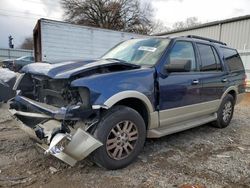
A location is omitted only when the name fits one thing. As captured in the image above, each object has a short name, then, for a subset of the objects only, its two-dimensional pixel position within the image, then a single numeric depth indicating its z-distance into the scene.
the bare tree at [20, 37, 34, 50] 45.58
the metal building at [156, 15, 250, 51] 10.29
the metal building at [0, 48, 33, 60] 26.58
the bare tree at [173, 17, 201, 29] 36.07
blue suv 2.31
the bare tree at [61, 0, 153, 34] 24.61
